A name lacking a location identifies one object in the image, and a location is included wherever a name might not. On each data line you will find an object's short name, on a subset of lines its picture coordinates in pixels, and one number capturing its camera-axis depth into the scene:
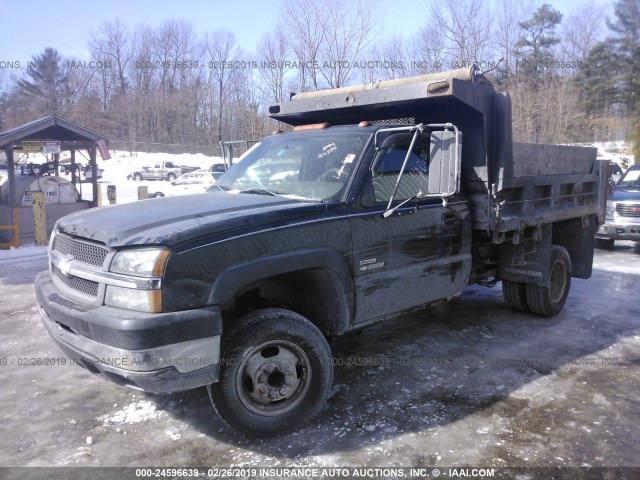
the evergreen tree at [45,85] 54.78
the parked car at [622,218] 10.46
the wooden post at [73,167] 14.09
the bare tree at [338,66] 22.48
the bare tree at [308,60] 23.30
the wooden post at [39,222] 11.16
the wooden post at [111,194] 13.48
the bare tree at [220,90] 42.84
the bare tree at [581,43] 43.66
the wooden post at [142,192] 14.96
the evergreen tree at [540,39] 38.97
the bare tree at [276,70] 26.87
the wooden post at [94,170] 13.48
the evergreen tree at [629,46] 43.38
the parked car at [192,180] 31.32
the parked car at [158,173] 43.88
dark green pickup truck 2.95
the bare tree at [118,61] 56.58
